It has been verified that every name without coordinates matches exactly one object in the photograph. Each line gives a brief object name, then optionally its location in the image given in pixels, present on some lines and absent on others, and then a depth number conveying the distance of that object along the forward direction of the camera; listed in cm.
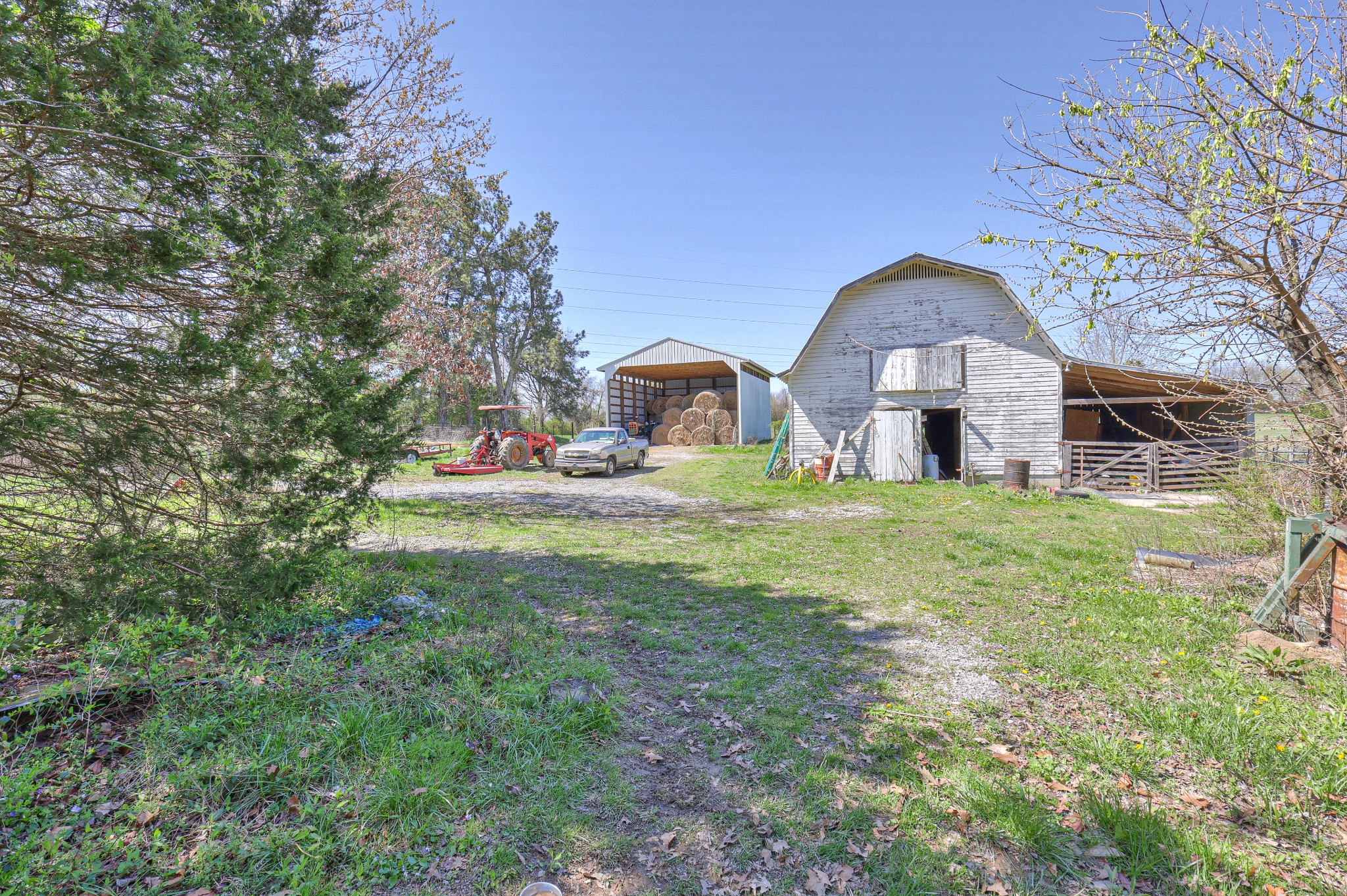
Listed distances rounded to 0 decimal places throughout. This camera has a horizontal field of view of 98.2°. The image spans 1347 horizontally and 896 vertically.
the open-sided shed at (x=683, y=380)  3012
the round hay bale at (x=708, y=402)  3098
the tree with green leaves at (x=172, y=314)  343
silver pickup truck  1895
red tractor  1950
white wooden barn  1538
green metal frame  452
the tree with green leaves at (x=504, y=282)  3416
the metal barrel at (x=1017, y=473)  1488
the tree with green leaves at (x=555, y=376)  3779
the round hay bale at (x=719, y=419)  3027
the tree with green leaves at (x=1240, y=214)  299
